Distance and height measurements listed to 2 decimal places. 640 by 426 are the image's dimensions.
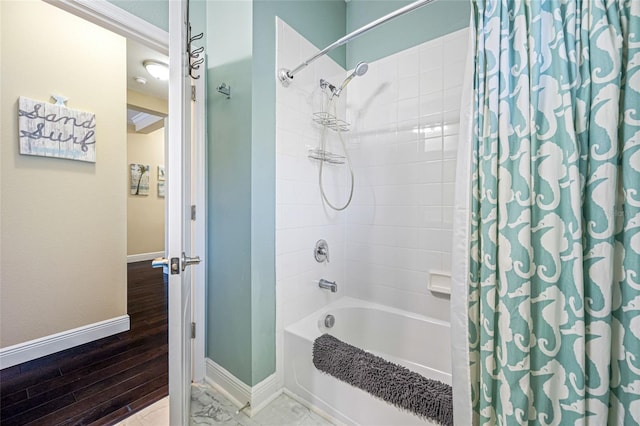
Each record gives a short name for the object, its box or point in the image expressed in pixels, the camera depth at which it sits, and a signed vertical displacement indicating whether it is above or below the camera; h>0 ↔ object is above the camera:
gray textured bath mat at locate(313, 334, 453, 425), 1.02 -0.76
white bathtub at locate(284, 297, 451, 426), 1.21 -0.88
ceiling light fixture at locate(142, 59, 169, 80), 2.74 +1.50
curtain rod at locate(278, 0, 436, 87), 1.06 +0.84
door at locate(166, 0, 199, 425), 0.90 +0.01
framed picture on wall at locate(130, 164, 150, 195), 4.63 +0.53
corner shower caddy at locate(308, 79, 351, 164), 1.76 +0.61
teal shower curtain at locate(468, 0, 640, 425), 0.66 -0.01
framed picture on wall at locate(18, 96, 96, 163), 1.78 +0.57
